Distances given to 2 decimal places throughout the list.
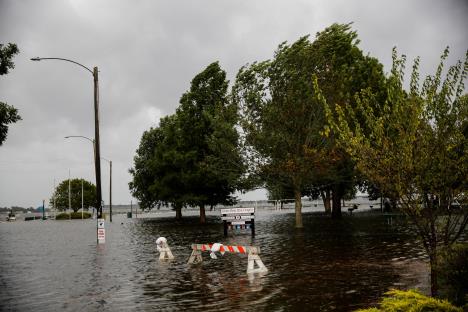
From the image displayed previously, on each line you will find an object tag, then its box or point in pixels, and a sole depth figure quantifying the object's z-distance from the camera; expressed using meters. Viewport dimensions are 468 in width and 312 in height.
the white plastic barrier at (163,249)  18.39
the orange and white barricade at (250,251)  14.60
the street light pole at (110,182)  68.44
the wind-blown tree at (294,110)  31.52
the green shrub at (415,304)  5.72
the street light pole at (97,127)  24.75
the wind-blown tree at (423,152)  9.03
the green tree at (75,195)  125.19
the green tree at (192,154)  44.62
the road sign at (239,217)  28.08
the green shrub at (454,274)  7.58
